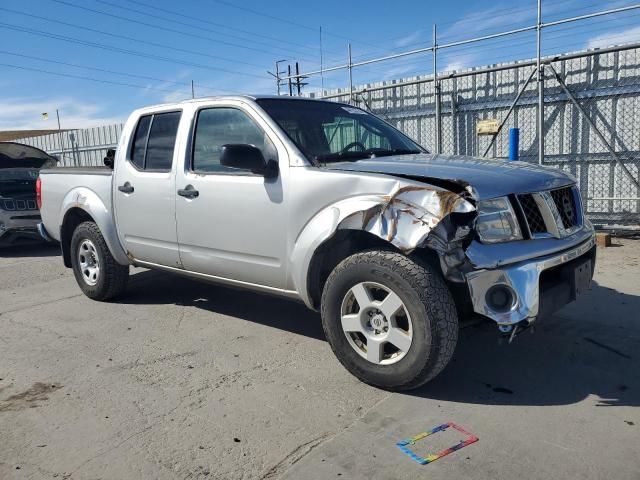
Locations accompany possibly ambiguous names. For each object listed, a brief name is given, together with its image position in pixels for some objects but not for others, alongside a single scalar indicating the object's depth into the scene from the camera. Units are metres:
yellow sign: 9.24
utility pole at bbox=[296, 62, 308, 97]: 12.48
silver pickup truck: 3.03
